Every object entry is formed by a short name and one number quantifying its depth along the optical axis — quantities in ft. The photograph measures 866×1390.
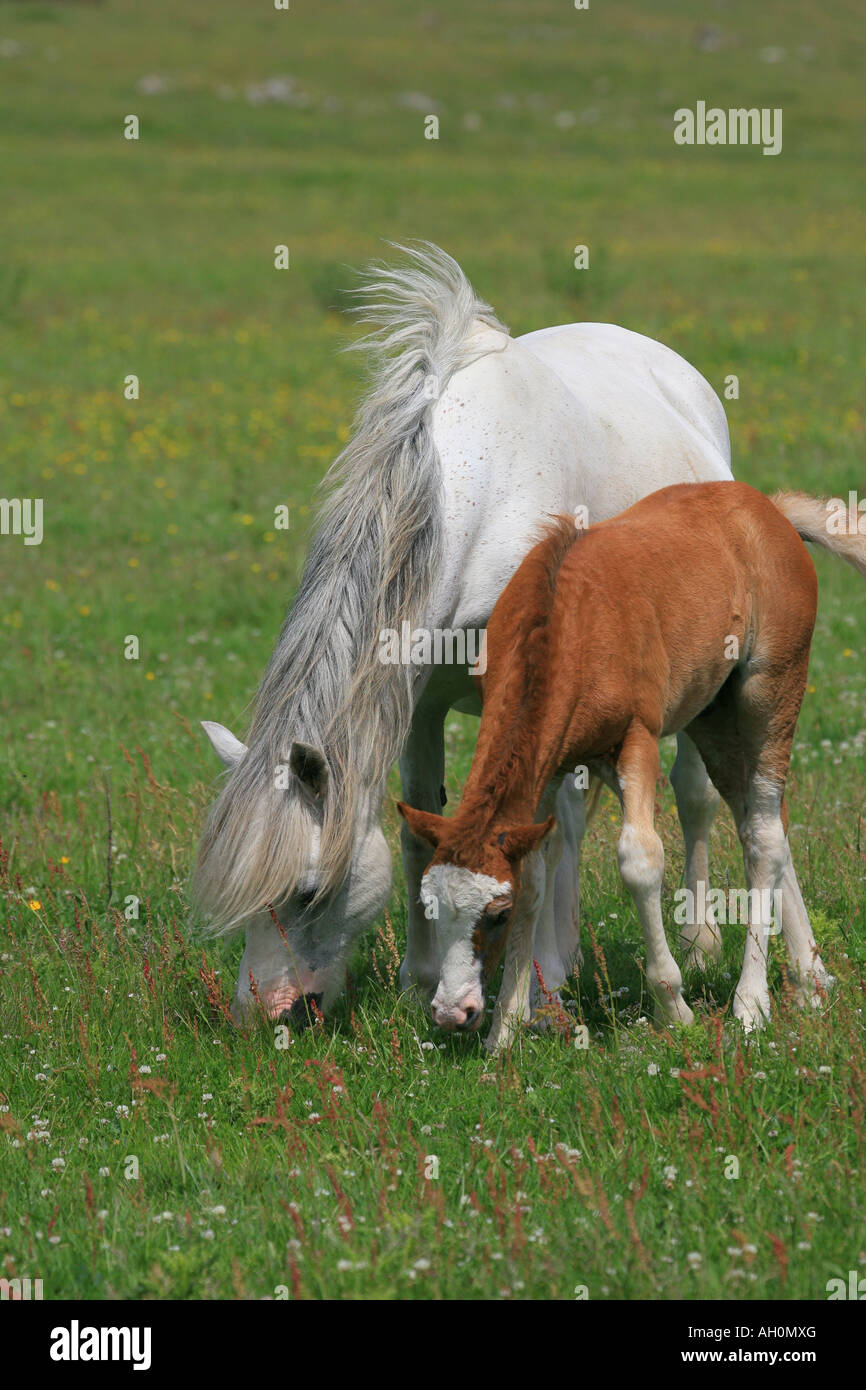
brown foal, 28.02
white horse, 30.55
